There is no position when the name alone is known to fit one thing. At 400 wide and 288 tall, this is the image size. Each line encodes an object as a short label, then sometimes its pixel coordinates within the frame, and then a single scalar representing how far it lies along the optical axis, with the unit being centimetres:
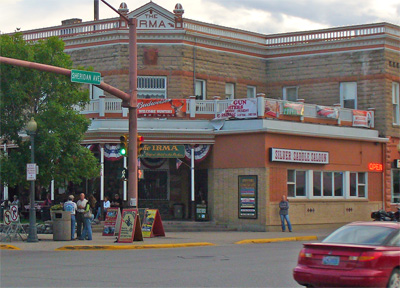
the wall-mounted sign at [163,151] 3400
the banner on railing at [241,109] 3334
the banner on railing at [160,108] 3431
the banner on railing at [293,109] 3444
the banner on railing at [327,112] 3615
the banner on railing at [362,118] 3744
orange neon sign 3824
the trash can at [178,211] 3562
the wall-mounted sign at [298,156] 3316
